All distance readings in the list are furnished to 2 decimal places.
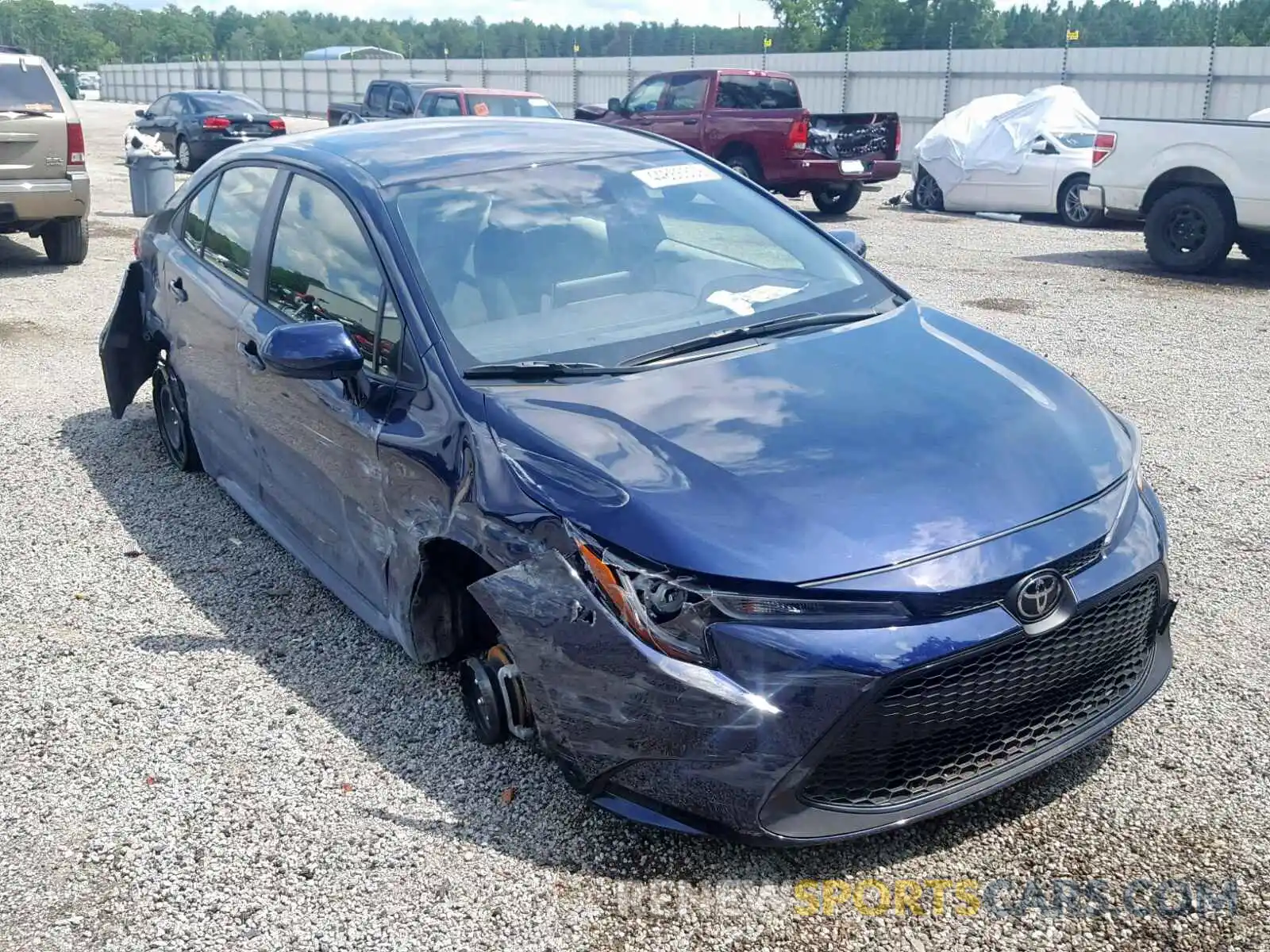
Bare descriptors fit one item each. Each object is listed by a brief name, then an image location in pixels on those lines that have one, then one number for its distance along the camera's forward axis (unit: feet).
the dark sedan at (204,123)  68.23
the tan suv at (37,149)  34.27
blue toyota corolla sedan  8.67
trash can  49.26
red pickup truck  52.03
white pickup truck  35.91
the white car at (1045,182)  50.19
